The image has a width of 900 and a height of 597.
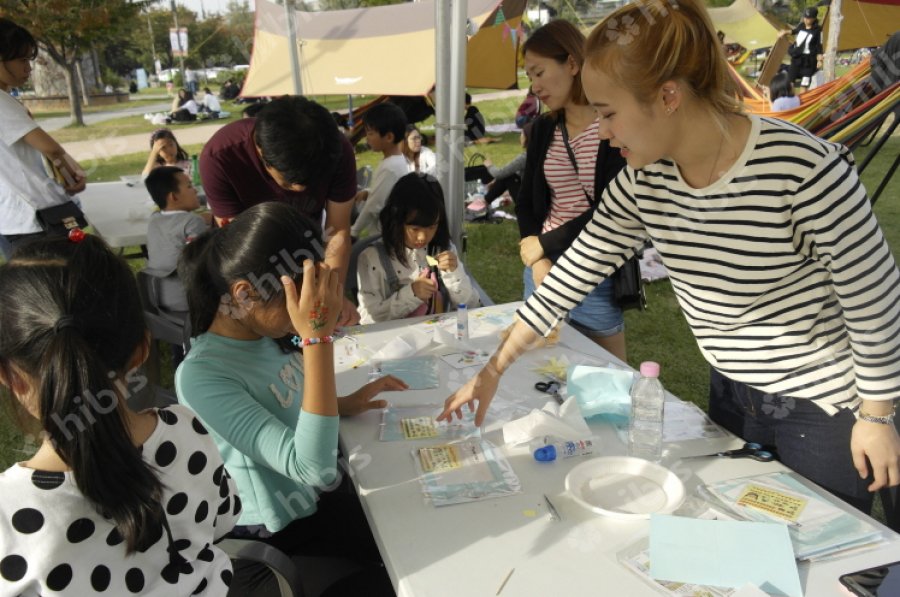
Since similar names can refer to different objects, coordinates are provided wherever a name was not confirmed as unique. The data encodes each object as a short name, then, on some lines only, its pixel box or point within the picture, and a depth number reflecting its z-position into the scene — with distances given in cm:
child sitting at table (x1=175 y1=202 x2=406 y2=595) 128
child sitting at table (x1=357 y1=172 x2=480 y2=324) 257
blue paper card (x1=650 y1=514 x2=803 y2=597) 101
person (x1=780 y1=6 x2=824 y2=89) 1038
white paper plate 121
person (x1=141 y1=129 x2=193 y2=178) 475
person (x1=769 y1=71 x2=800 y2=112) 910
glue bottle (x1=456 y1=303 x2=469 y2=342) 211
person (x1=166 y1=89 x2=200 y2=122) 1568
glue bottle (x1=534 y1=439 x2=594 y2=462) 137
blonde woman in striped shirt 109
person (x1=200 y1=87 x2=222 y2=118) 1661
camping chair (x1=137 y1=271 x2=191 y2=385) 253
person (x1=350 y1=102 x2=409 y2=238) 396
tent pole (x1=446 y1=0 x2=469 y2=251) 279
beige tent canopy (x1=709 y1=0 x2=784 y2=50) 1698
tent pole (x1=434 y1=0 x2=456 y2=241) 280
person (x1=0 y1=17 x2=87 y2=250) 271
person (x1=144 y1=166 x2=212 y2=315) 297
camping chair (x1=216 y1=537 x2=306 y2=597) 119
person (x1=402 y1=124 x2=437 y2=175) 516
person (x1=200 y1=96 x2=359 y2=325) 198
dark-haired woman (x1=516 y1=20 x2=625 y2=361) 217
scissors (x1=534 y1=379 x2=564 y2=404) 172
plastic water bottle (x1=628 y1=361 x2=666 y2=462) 139
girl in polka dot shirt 87
